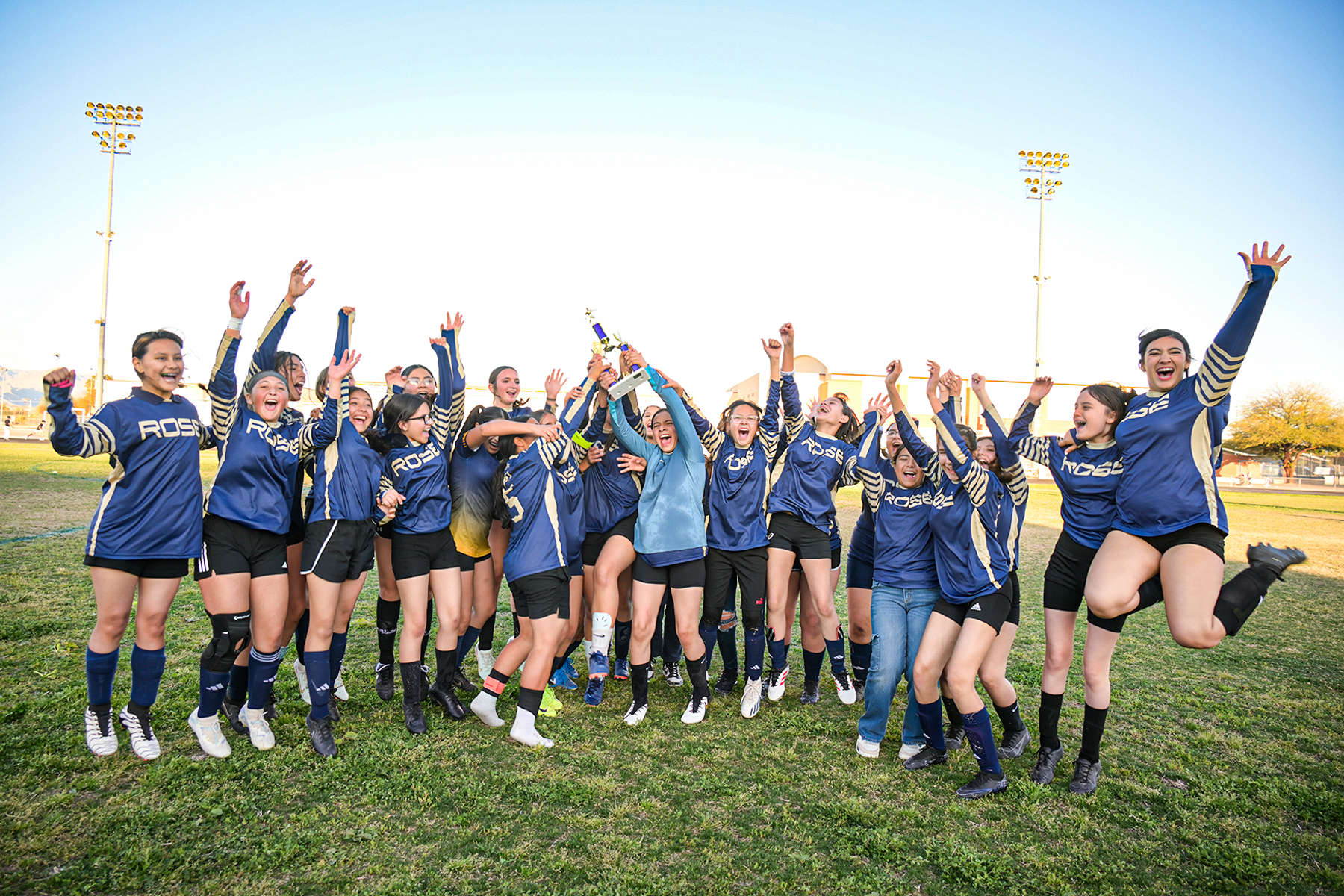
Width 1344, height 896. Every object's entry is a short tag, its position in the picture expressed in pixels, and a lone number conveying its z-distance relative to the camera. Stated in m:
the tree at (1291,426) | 55.94
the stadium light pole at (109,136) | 29.58
